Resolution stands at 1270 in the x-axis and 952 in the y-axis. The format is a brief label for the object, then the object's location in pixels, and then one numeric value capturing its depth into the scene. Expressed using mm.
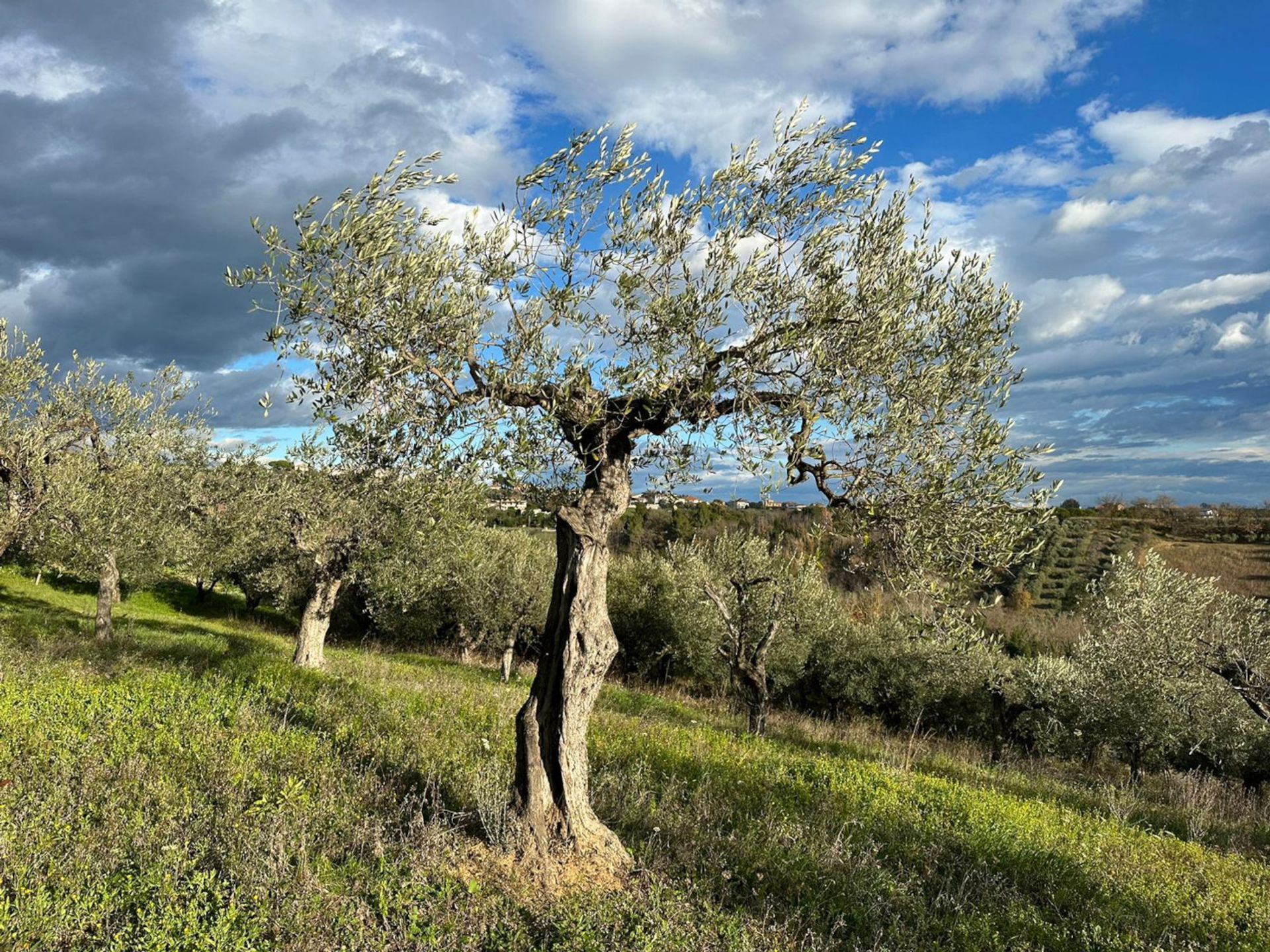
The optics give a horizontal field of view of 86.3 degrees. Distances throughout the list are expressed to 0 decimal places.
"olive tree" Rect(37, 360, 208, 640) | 22953
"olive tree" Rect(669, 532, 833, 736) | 23531
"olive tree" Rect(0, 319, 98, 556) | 17766
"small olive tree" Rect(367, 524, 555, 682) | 34281
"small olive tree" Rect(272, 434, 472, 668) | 21016
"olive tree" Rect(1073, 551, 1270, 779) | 20203
